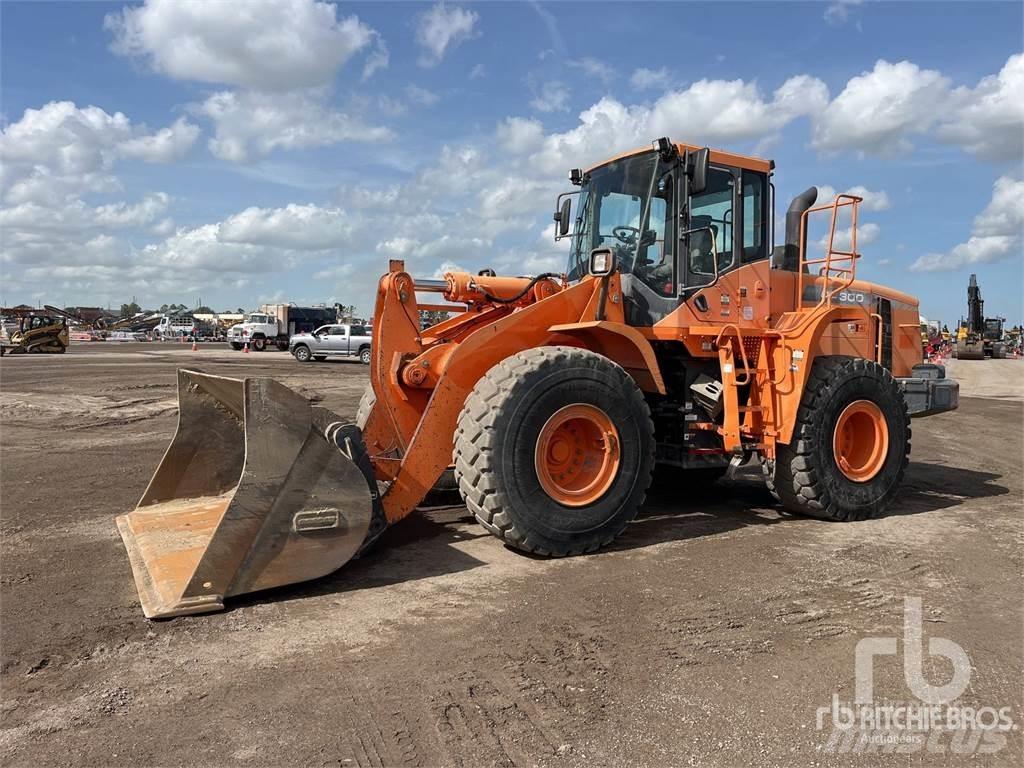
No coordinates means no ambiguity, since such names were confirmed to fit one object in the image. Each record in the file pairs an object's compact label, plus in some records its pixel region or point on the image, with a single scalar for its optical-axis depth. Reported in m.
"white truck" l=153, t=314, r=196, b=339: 59.75
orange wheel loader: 4.44
